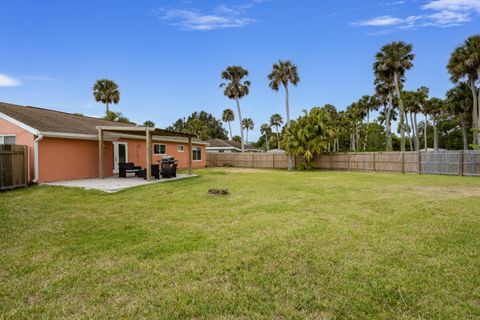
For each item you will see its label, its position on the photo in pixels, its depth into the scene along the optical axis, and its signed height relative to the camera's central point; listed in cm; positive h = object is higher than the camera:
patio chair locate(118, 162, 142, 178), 1455 -72
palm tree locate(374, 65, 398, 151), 3038 +808
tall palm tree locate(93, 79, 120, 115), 3300 +759
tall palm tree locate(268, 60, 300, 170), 3131 +878
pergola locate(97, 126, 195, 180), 1245 +108
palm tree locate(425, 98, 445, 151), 3809 +623
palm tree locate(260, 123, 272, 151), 6711 +589
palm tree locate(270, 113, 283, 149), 6269 +751
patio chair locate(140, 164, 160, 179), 1387 -81
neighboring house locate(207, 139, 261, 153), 4244 +129
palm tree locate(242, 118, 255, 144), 6744 +745
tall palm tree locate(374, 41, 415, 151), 2850 +947
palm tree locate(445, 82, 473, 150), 3026 +558
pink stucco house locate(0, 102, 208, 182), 1188 +71
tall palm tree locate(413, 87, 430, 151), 3709 +705
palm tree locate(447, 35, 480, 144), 2392 +756
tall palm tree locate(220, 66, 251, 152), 3534 +897
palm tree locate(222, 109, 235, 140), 5194 +726
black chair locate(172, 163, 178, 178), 1476 -74
